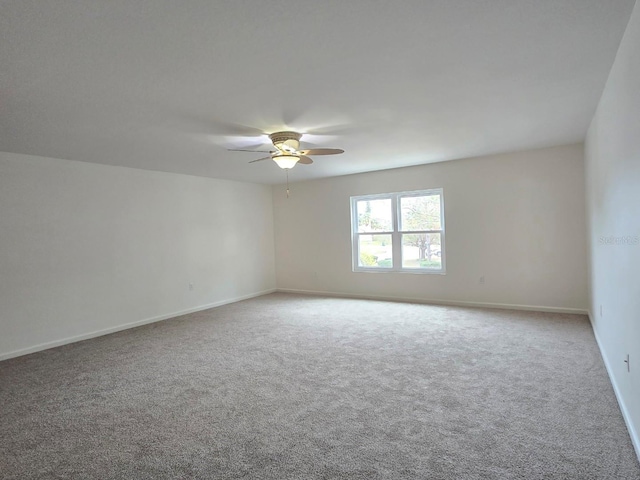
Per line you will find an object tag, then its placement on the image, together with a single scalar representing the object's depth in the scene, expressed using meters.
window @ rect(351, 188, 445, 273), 5.97
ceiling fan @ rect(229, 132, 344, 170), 3.60
